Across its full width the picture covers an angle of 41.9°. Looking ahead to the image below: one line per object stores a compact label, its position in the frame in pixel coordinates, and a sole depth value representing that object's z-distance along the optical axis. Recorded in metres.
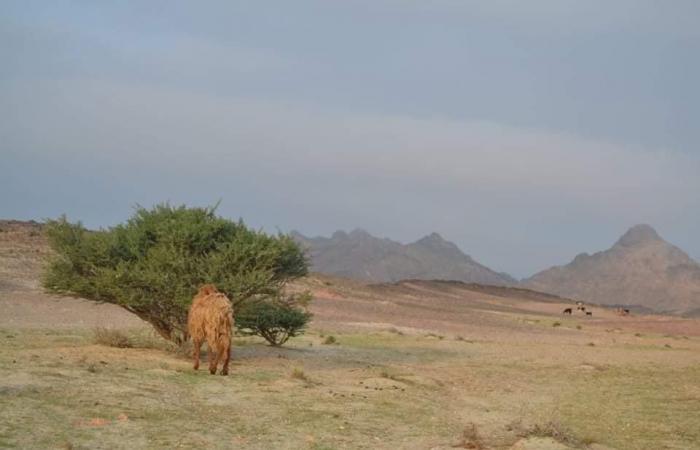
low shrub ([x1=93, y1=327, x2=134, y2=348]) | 20.95
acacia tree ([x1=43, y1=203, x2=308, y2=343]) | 20.16
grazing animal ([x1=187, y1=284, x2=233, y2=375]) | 17.77
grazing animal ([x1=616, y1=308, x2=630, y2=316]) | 89.00
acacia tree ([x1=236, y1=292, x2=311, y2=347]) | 23.52
